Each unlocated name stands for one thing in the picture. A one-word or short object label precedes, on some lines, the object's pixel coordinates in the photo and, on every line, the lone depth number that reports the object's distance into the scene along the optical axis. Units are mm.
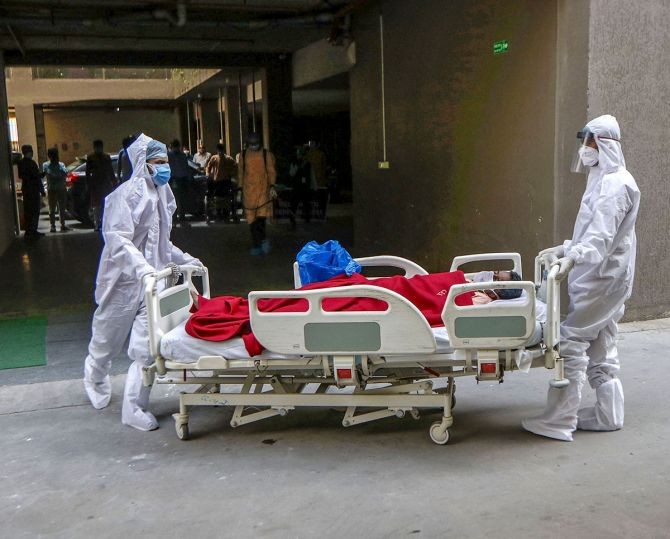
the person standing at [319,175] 16094
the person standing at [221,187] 15539
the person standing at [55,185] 14820
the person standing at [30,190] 14180
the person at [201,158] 19047
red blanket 4199
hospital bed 4000
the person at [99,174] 13555
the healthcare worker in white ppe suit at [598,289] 4344
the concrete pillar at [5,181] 13297
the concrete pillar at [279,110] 16078
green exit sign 7409
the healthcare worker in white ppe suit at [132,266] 4906
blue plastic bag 4676
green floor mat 6441
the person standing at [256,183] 11344
